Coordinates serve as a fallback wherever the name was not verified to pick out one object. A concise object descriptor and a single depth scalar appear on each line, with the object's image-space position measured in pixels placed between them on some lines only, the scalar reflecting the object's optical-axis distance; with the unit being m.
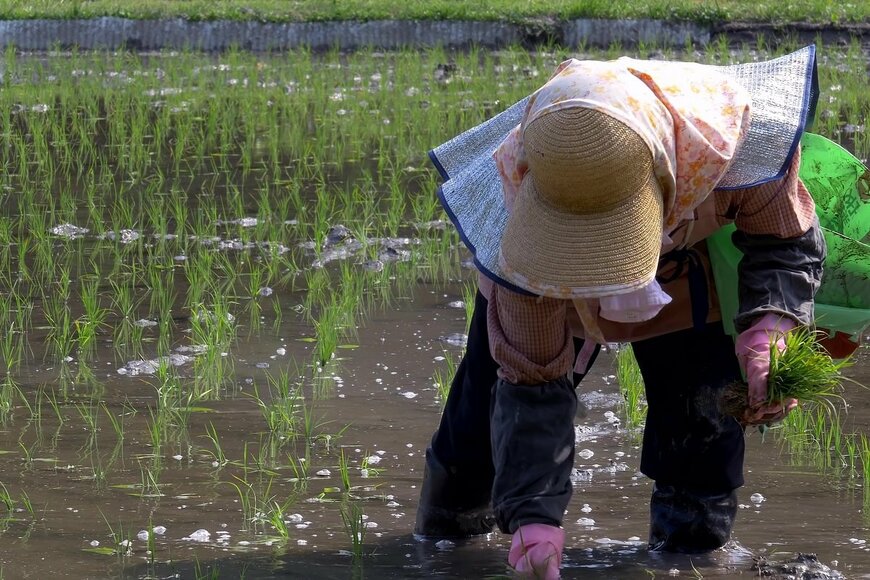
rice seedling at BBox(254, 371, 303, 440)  6.17
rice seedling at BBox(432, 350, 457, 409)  6.61
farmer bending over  3.56
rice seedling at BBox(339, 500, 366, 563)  4.76
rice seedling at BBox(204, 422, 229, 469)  5.82
